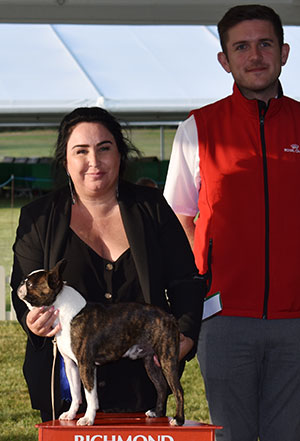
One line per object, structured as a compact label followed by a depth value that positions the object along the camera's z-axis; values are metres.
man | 3.04
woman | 2.66
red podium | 2.52
